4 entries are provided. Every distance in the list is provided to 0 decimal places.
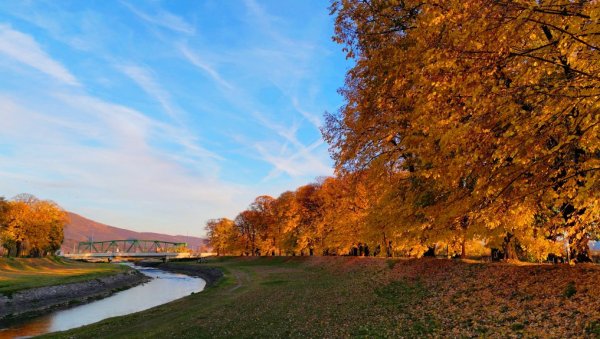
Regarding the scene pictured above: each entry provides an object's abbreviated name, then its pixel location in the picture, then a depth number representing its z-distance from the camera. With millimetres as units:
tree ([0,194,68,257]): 77250
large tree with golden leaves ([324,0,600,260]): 7785
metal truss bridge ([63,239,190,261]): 180700
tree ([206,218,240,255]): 122788
